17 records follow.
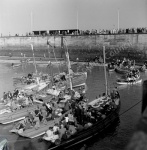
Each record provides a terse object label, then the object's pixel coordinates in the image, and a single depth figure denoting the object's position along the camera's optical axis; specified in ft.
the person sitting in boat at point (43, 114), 62.49
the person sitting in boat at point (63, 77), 132.16
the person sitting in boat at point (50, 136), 50.14
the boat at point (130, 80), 125.29
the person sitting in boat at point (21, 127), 57.67
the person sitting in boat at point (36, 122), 58.65
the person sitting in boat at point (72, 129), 52.27
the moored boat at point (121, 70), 153.48
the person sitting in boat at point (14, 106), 74.38
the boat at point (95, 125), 50.08
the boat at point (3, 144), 29.68
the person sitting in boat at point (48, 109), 65.98
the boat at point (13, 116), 69.26
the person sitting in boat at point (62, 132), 50.49
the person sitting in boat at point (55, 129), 51.43
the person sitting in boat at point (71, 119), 55.83
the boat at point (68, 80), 119.88
